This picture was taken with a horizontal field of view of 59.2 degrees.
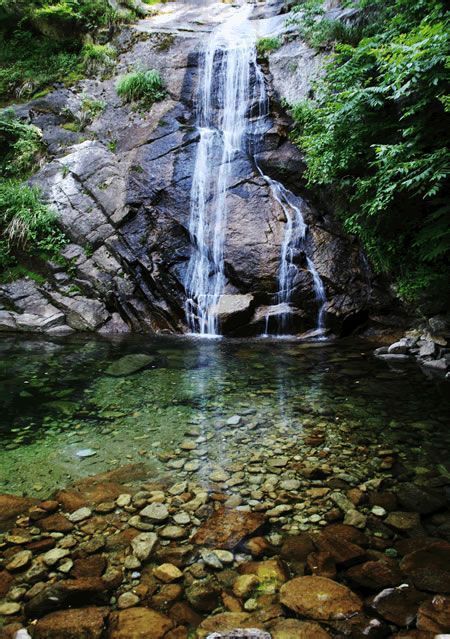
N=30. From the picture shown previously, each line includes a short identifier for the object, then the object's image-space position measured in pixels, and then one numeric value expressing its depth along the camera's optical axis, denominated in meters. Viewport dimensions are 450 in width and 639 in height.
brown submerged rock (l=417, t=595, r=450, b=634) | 1.88
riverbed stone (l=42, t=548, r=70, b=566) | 2.41
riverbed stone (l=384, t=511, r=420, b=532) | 2.71
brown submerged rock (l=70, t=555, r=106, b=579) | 2.31
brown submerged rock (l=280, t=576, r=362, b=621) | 2.01
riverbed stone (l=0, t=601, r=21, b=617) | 2.04
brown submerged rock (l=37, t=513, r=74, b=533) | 2.72
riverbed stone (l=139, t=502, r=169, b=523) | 2.82
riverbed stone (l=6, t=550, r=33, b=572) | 2.36
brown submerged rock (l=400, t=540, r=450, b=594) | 2.15
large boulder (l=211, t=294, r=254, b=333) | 9.65
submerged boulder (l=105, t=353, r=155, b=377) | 6.69
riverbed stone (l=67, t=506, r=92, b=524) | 2.82
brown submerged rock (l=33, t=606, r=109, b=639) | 1.91
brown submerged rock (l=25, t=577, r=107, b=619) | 2.07
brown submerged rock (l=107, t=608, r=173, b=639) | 1.91
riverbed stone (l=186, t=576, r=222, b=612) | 2.09
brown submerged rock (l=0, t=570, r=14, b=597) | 2.18
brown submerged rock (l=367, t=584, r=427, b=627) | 1.95
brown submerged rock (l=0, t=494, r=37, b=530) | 2.86
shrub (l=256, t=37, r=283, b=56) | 13.32
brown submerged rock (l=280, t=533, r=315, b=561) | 2.45
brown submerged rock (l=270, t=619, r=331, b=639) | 1.89
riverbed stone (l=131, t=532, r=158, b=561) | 2.46
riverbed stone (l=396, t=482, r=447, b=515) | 2.92
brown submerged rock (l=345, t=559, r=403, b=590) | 2.19
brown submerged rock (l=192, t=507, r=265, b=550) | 2.59
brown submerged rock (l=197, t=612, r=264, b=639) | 1.94
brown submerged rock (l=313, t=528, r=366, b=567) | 2.39
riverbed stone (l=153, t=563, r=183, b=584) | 2.28
